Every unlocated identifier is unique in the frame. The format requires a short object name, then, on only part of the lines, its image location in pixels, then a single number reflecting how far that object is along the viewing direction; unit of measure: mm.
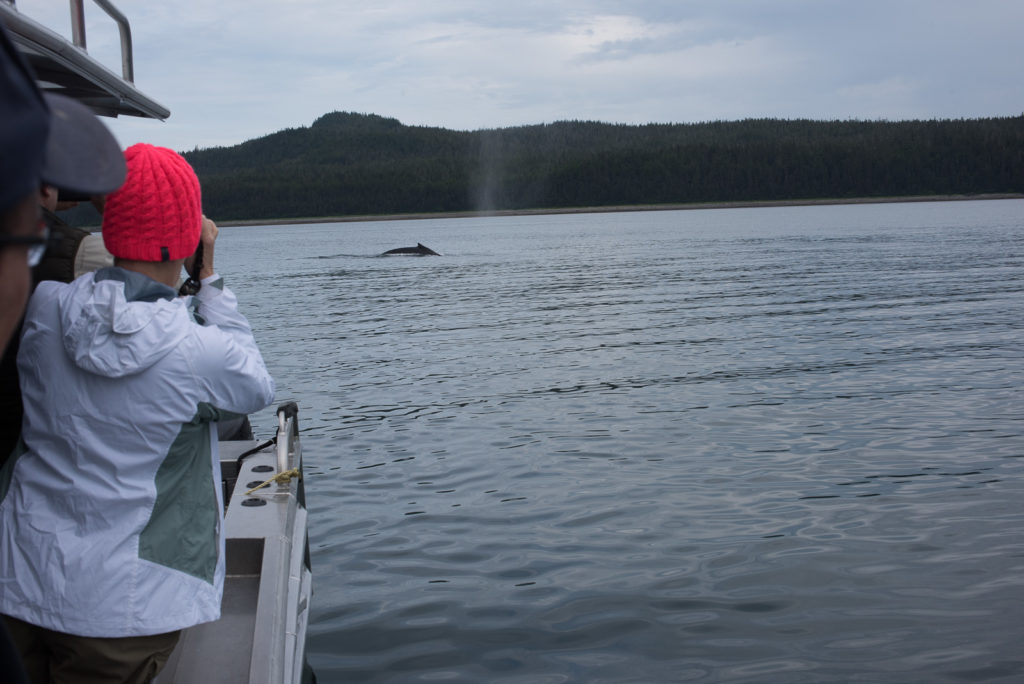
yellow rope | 5090
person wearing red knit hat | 2643
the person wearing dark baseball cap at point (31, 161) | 1019
